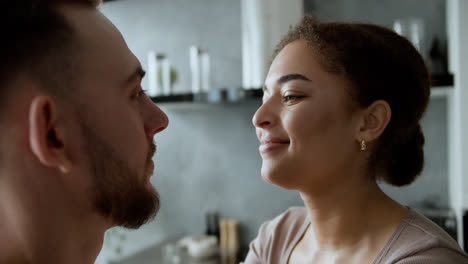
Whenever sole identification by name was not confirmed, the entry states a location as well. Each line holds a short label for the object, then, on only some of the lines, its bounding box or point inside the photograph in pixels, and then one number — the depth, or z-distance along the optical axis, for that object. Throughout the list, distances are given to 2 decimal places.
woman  0.96
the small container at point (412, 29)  1.68
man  0.63
